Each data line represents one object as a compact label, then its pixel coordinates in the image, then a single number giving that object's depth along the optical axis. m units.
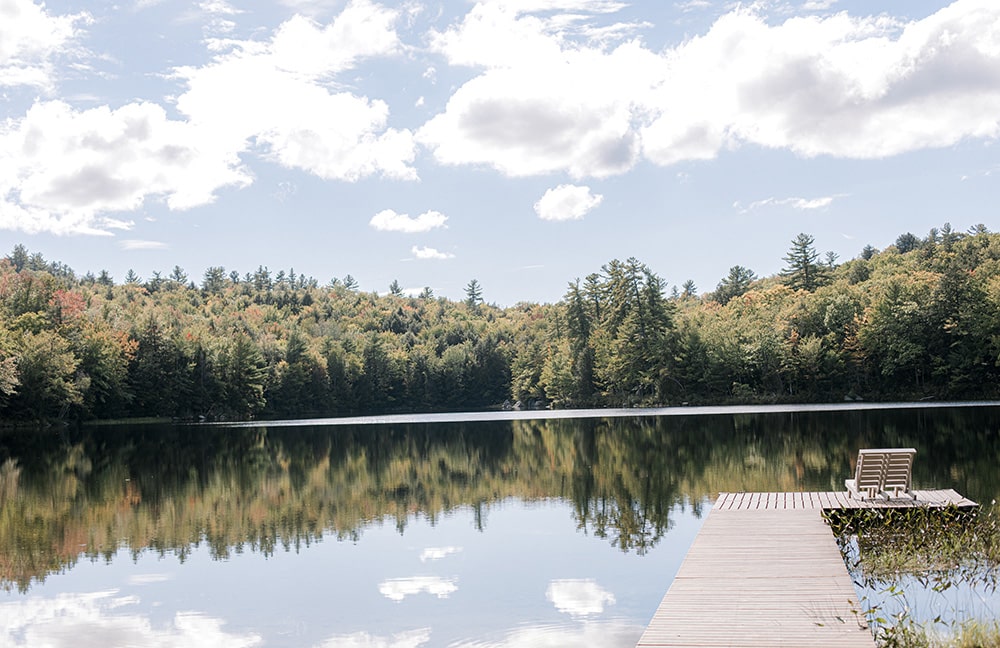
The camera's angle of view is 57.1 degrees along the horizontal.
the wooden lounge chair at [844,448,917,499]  15.51
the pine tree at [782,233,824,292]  115.44
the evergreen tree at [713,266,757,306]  133.25
